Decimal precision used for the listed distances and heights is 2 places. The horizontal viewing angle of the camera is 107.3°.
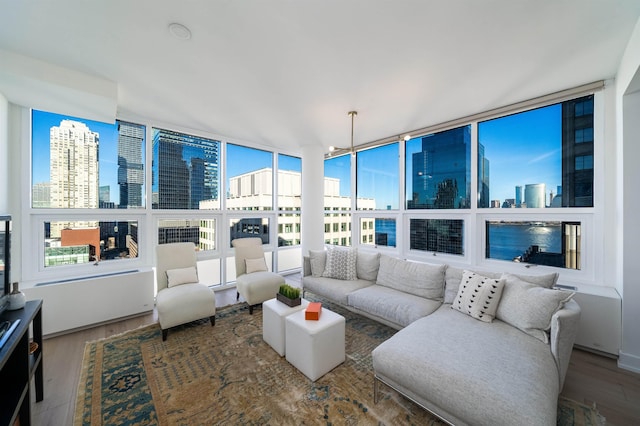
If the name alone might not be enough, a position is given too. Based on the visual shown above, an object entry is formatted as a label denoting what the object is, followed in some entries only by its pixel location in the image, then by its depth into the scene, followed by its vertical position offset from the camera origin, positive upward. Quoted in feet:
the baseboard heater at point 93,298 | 8.84 -3.54
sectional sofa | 4.40 -3.27
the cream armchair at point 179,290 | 8.70 -3.16
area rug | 5.45 -4.72
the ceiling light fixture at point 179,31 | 5.82 +4.61
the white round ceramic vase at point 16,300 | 5.70 -2.15
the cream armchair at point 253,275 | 10.98 -3.19
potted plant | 8.39 -3.01
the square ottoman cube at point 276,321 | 7.79 -3.76
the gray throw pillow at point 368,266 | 11.43 -2.63
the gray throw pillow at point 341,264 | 11.68 -2.63
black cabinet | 4.08 -3.34
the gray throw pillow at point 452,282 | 8.48 -2.58
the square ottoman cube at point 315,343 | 6.62 -3.87
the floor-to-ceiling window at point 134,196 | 9.90 +0.84
